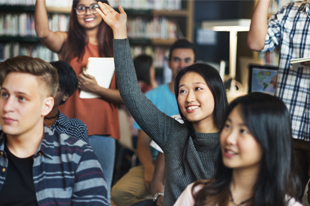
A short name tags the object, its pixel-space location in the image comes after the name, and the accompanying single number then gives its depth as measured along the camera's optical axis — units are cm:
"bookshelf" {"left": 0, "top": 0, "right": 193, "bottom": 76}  502
